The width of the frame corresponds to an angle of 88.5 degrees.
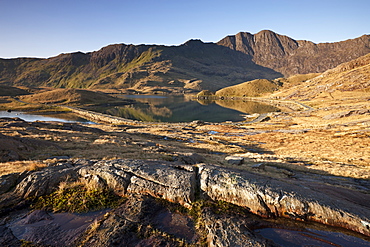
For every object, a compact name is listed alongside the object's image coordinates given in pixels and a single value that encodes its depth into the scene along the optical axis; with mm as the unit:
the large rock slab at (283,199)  11172
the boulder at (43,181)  12703
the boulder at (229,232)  9260
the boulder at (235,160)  27516
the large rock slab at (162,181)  12688
